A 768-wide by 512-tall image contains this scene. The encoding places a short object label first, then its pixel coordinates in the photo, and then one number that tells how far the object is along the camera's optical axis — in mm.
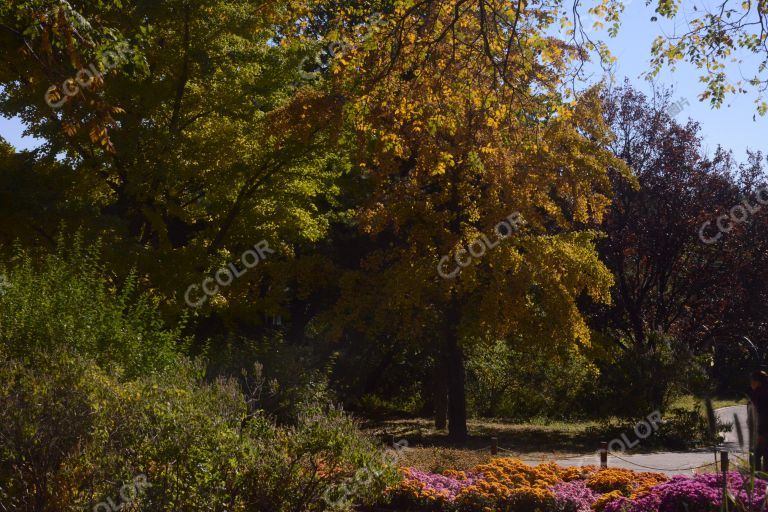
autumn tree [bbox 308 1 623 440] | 17359
